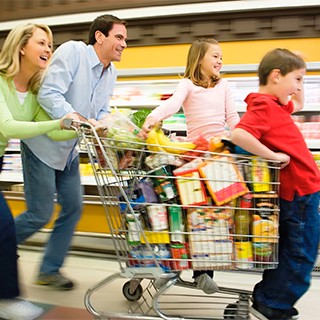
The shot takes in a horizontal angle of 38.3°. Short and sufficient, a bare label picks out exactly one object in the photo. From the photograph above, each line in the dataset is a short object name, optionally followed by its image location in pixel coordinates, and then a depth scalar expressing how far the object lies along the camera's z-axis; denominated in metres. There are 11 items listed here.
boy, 1.94
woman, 2.12
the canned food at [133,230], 1.96
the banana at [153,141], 1.94
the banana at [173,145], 1.92
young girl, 2.49
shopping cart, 1.90
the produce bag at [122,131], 1.96
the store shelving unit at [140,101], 3.35
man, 2.46
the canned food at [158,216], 1.94
